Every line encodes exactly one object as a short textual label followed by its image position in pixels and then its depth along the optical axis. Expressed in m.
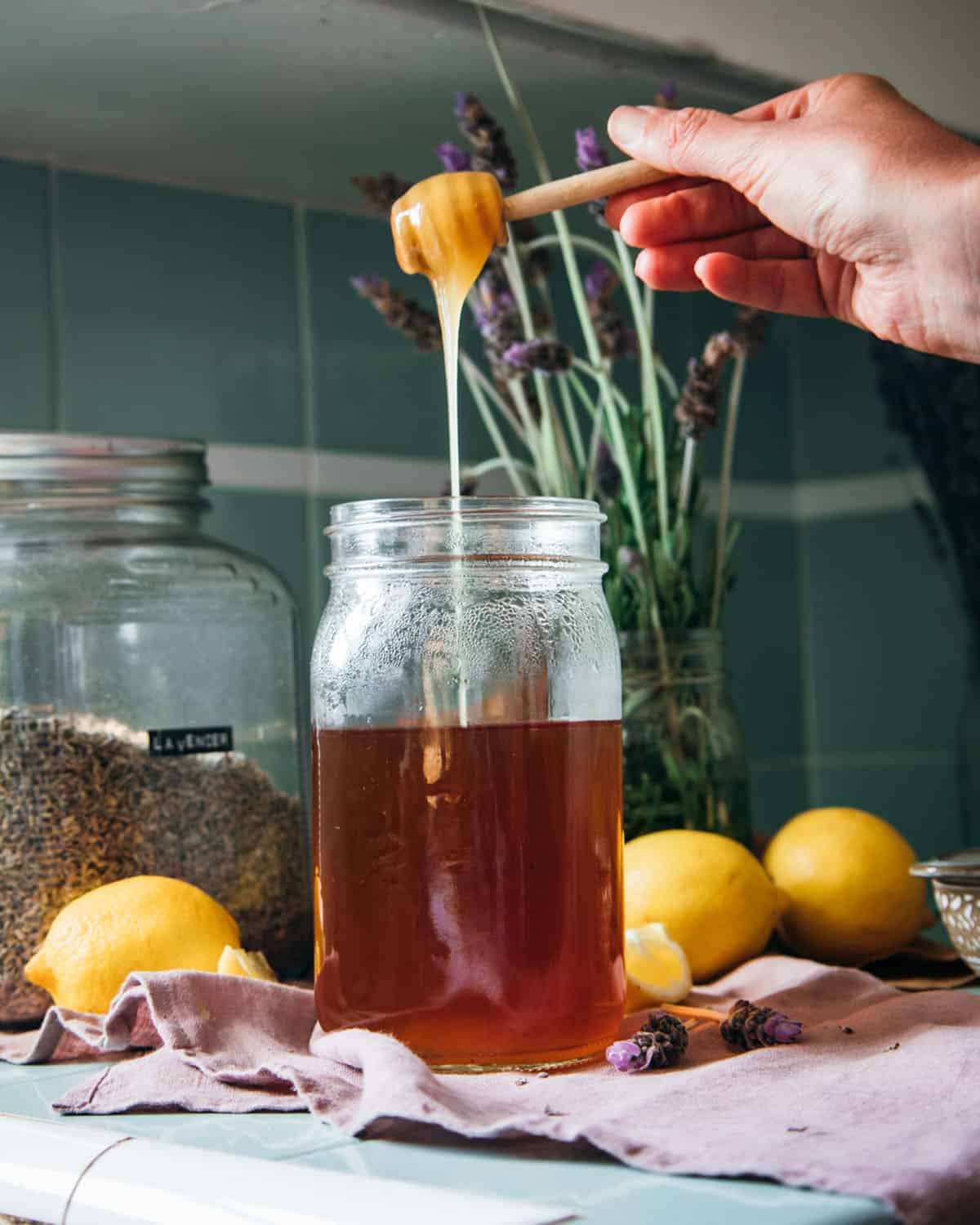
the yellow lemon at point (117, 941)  0.80
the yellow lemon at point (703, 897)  0.87
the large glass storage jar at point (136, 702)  0.86
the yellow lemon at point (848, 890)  0.95
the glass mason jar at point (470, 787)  0.68
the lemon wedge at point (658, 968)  0.81
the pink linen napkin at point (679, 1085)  0.51
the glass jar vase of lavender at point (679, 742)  1.01
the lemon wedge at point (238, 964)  0.81
